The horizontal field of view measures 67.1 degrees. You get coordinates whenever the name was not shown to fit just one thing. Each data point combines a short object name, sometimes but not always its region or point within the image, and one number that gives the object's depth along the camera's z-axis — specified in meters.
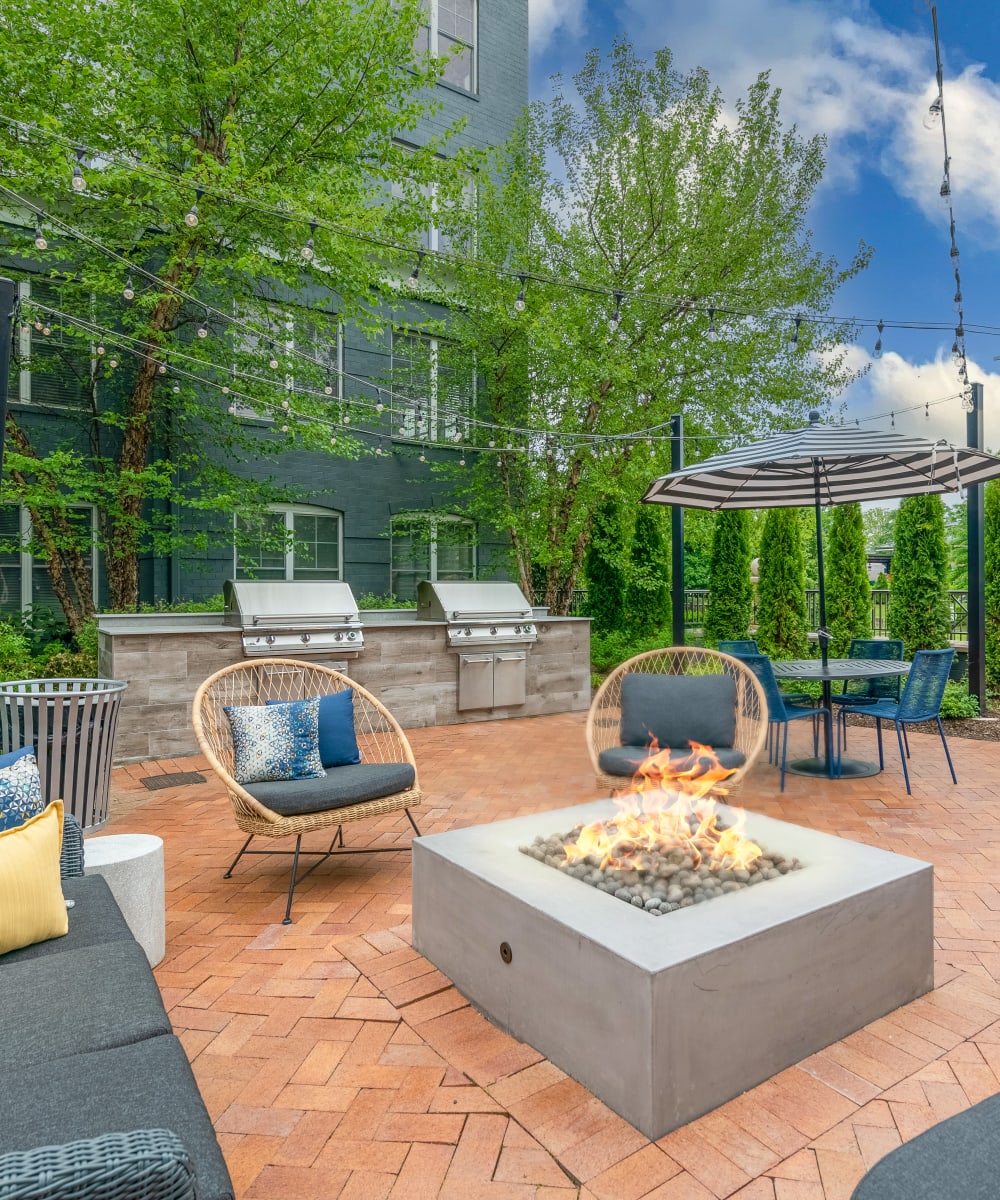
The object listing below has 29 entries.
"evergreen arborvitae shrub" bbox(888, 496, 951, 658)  7.51
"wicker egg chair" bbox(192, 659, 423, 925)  2.87
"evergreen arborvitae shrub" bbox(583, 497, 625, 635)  10.35
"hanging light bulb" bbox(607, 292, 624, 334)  8.27
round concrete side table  2.39
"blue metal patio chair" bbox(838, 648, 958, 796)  4.34
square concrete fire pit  1.68
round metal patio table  4.45
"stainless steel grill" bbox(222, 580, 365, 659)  5.64
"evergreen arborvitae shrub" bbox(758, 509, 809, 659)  8.87
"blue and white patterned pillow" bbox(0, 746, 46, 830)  2.00
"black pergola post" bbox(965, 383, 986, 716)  6.55
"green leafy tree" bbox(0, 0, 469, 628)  6.22
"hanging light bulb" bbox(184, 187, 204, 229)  4.16
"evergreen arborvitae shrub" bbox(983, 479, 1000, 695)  7.40
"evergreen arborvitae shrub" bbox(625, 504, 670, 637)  10.31
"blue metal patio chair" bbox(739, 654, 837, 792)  4.52
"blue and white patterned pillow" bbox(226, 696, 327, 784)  3.15
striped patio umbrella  4.20
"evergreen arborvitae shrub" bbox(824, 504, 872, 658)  8.38
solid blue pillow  3.41
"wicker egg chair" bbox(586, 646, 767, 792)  3.56
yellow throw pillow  1.71
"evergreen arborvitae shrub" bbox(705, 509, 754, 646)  9.23
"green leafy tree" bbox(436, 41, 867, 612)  8.23
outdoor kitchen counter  5.21
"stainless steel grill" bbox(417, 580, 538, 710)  6.60
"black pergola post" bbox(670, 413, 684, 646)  7.01
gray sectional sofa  0.79
